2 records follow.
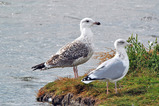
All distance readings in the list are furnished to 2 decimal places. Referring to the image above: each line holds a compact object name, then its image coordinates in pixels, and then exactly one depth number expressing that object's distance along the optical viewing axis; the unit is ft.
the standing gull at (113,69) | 54.39
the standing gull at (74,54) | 64.95
